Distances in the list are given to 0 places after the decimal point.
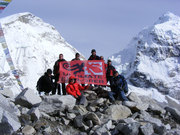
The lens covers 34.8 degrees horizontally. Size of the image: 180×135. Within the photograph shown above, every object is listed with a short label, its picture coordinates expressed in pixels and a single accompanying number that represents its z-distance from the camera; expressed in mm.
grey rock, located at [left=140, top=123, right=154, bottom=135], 7763
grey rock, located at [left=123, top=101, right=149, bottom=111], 10359
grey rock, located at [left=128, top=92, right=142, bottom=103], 11673
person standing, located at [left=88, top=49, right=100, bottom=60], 13211
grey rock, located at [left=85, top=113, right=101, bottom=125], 8695
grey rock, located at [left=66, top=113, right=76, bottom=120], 8845
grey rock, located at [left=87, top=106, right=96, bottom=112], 10002
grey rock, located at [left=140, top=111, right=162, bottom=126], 8969
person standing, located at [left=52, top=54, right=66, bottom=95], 12695
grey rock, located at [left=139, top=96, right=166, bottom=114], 11047
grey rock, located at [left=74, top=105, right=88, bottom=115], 9352
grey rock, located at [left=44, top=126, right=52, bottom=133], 7758
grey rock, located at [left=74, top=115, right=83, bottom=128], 8500
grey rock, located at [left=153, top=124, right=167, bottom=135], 8078
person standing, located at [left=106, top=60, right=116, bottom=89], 12912
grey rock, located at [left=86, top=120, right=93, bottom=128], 8617
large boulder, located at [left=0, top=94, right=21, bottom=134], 7210
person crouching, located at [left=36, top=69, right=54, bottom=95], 12047
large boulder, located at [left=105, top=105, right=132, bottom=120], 9633
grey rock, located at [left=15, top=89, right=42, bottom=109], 9453
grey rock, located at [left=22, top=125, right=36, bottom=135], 7469
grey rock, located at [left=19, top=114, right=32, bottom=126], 7939
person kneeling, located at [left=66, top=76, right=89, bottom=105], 11039
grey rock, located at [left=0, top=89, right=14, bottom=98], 10680
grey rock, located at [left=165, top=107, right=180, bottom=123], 11103
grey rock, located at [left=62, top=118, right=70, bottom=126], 8625
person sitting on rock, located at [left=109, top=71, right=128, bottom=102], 11508
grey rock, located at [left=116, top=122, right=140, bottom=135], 7703
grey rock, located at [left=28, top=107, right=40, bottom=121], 8148
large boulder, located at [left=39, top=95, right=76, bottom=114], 9242
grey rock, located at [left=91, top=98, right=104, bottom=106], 10469
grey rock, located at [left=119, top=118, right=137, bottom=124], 8612
